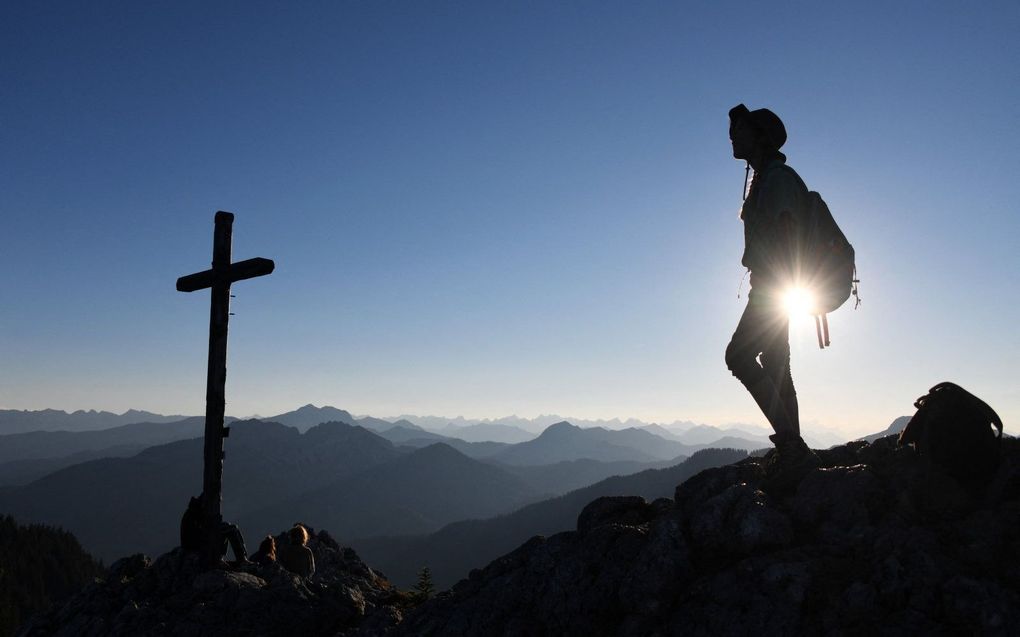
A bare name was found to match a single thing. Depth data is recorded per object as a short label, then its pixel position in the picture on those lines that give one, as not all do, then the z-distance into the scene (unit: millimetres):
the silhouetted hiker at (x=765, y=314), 6746
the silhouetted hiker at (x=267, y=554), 13008
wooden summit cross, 12709
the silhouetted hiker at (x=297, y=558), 13664
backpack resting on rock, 5328
